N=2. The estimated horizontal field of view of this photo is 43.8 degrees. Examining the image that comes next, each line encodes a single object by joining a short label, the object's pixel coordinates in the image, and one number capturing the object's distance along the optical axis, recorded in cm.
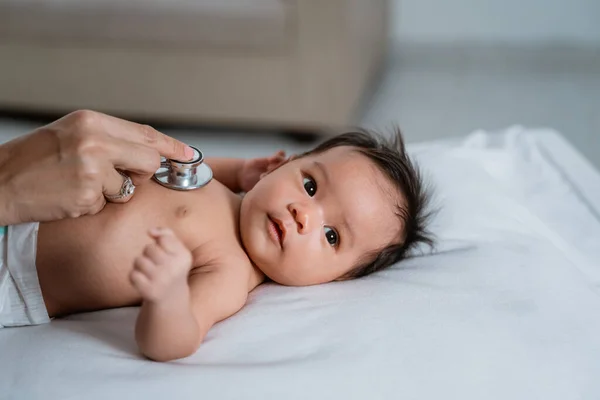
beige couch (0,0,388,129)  244
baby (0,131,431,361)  108
